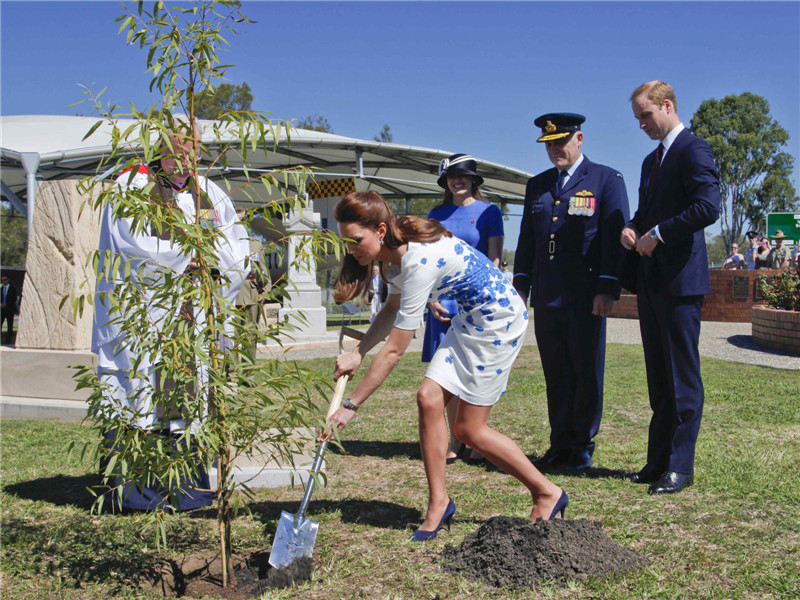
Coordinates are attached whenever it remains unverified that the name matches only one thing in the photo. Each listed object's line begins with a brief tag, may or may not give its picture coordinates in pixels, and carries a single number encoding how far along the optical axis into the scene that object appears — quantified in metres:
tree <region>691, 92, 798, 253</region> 49.50
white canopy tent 19.03
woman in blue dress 4.88
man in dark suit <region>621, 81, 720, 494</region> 3.93
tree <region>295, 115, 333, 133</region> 60.84
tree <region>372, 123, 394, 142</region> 62.28
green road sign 20.59
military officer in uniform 4.48
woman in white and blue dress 3.18
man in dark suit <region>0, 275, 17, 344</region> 17.25
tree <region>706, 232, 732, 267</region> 114.38
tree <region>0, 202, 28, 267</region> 52.69
